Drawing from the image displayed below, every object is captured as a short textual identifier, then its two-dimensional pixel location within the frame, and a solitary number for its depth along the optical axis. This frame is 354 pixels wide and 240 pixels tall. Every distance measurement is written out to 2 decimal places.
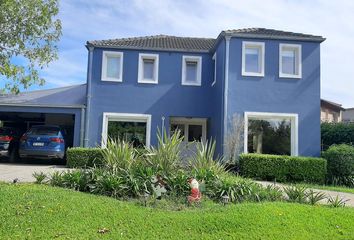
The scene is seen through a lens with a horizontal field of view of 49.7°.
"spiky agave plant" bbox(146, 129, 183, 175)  9.80
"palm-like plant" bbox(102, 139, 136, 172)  9.95
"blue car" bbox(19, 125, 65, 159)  16.72
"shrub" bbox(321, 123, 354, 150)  19.14
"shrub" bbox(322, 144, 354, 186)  15.05
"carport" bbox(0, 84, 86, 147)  18.58
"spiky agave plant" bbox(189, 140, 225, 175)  10.20
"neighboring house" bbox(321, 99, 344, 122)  33.92
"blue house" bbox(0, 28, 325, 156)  17.27
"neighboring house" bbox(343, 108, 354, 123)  43.81
